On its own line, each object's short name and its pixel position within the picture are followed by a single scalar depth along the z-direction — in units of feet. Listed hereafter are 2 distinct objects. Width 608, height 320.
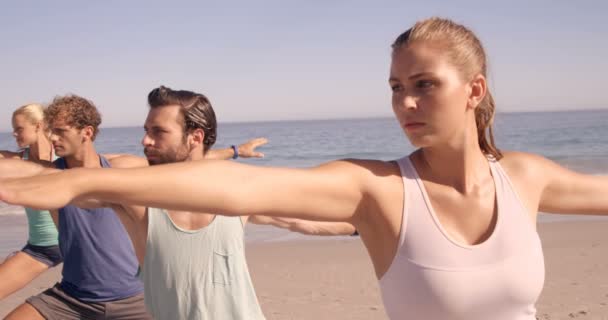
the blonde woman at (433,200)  6.10
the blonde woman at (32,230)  16.02
